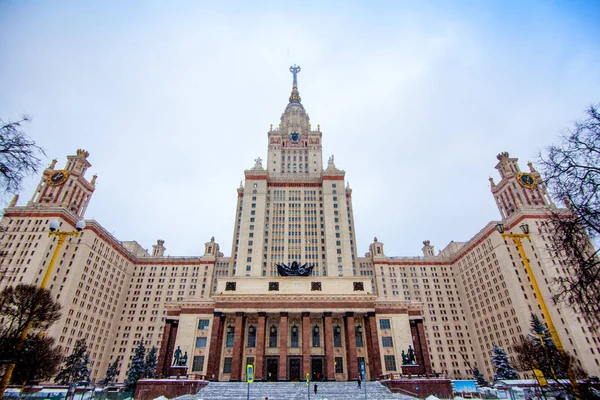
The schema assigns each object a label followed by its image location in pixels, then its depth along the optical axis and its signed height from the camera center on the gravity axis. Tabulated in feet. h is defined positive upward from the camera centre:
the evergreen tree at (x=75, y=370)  186.41 +7.34
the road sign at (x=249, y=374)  72.31 +1.77
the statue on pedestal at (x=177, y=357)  145.07 +10.18
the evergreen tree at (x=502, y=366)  177.78 +7.26
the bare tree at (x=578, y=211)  39.42 +18.18
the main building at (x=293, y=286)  168.25 +67.14
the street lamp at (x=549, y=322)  44.32 +8.63
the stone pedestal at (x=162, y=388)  125.29 -1.53
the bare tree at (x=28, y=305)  82.74 +19.07
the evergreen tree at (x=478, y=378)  208.87 +2.07
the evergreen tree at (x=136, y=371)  182.16 +6.29
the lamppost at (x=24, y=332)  44.58 +6.94
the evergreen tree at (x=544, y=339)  79.15 +17.42
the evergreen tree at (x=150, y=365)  197.06 +10.22
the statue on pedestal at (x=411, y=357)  145.82 +9.62
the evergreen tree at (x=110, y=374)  222.89 +5.95
